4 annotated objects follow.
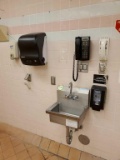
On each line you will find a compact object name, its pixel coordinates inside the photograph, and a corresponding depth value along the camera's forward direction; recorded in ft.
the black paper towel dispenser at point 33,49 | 4.97
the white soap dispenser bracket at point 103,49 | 4.35
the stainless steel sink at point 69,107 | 4.53
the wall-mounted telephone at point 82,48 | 4.56
